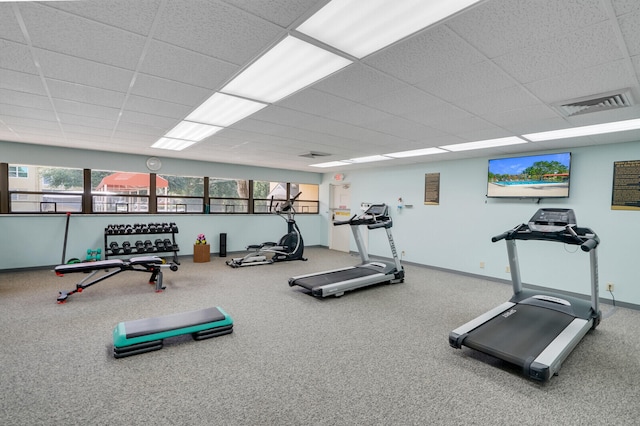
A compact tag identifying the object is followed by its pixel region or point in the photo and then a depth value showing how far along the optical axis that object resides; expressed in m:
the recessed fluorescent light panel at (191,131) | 4.12
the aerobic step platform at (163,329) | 2.74
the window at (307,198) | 9.80
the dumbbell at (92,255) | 5.97
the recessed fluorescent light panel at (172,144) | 5.14
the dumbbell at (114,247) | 6.07
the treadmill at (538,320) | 2.59
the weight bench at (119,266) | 4.05
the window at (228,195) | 7.93
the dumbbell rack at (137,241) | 6.19
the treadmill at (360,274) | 4.62
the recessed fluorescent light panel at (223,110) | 3.09
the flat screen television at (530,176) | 4.84
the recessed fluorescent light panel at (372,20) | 1.55
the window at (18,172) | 5.64
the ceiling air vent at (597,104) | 2.61
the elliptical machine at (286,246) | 7.12
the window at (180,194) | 7.19
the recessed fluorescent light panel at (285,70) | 2.07
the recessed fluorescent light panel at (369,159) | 6.31
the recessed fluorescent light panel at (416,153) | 5.37
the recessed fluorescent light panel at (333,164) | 7.14
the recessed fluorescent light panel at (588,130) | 3.48
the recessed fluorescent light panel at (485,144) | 4.44
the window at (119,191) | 6.42
